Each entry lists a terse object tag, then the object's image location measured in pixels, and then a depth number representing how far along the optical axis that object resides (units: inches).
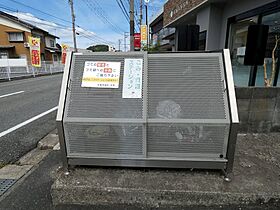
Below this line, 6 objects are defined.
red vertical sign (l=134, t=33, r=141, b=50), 469.1
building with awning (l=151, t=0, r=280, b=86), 212.0
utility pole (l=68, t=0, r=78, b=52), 1003.8
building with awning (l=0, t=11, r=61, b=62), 991.6
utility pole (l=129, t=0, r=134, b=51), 366.0
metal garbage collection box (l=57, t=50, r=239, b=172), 83.0
